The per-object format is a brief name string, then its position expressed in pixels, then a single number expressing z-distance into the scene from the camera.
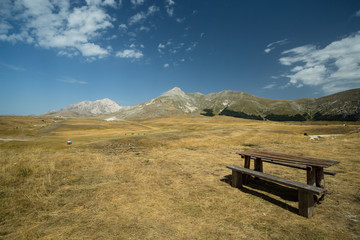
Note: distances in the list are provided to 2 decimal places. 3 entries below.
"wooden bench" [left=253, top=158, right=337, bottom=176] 6.62
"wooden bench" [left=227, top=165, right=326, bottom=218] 5.20
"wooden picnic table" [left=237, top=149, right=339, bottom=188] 6.53
